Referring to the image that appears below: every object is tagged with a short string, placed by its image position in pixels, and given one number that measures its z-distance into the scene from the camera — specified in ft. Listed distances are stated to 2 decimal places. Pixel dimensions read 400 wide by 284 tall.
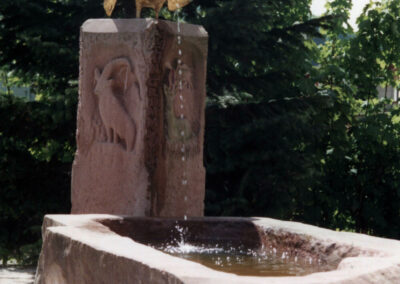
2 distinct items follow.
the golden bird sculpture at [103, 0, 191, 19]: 37.25
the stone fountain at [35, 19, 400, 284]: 29.85
